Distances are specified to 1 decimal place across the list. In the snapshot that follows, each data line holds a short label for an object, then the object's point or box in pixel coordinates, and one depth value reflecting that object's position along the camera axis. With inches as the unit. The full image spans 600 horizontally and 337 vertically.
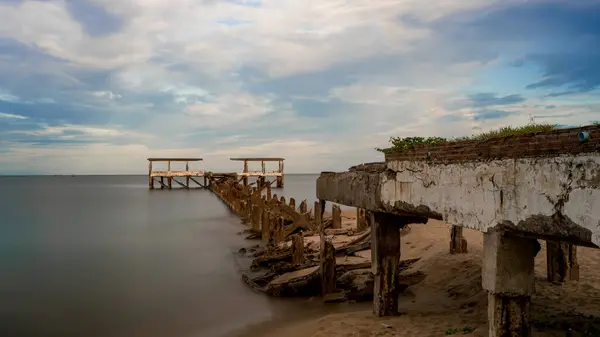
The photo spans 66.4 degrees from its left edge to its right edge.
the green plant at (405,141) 326.6
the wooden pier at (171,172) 2439.7
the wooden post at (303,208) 1018.0
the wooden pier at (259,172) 2349.5
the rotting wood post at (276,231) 715.4
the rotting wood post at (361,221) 762.2
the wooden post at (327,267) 406.0
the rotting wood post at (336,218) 835.3
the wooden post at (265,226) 795.4
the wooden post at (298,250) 505.7
